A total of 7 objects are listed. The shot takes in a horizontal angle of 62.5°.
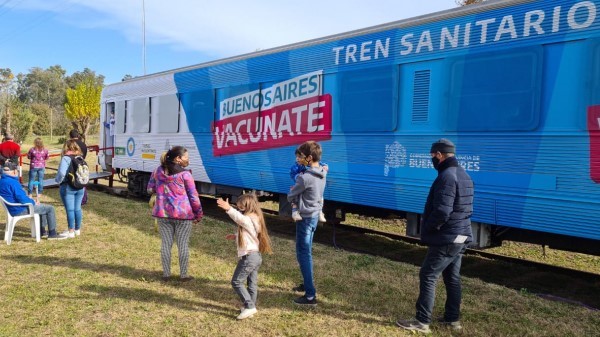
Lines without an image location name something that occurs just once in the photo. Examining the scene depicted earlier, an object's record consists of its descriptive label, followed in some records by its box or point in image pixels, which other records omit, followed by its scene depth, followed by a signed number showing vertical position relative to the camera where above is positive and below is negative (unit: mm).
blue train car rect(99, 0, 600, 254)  4883 +383
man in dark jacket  3789 -624
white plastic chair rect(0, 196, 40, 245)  6797 -1275
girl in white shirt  4304 -954
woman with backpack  7008 -826
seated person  6812 -973
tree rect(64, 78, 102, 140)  33750 +1838
